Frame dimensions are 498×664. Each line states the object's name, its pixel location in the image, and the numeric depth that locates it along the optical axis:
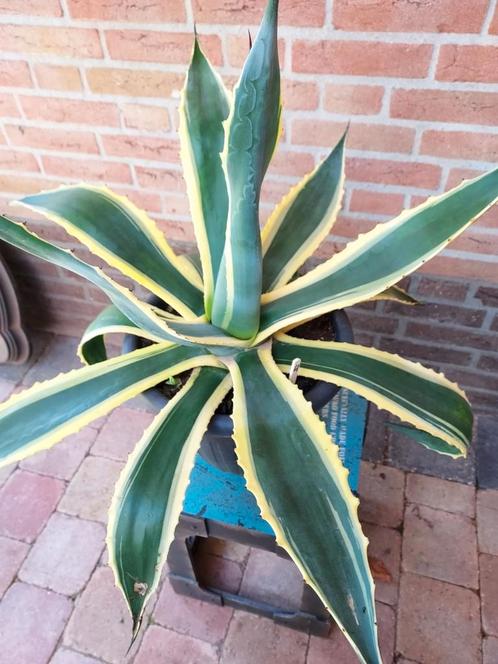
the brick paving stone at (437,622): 1.16
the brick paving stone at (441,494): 1.40
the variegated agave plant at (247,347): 0.64
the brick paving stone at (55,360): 1.76
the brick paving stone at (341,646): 1.16
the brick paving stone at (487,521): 1.32
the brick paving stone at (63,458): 1.51
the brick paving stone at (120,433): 1.55
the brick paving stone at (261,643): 1.17
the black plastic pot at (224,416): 0.83
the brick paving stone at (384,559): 1.25
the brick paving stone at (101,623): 1.19
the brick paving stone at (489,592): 1.20
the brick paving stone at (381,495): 1.38
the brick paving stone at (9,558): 1.30
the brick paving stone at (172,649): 1.18
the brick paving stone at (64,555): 1.30
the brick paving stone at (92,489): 1.42
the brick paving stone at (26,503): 1.39
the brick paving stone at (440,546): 1.28
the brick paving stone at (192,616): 1.21
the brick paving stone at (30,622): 1.19
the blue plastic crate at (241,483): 1.00
